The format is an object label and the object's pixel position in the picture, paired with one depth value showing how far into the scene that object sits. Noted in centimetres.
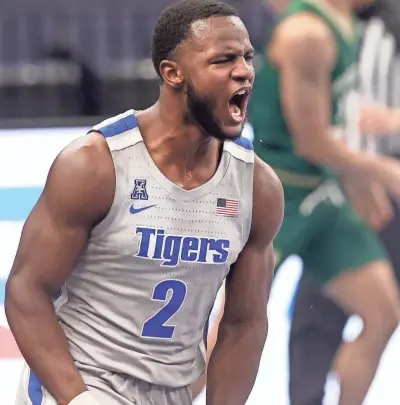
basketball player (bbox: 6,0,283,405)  849
